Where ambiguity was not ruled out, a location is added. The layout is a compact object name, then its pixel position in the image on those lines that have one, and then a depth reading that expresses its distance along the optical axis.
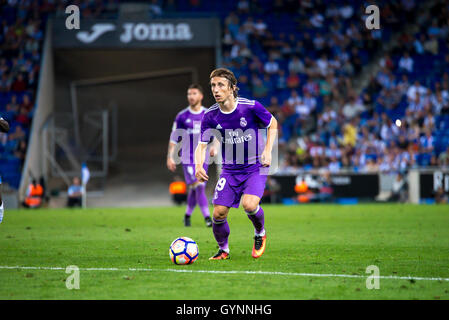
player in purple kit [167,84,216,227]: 29.05
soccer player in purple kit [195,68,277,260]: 18.03
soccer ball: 17.16
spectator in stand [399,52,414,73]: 63.09
